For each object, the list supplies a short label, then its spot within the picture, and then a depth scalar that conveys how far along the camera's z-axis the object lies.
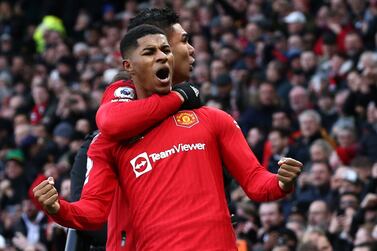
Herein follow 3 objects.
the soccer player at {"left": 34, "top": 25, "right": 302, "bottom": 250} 9.78
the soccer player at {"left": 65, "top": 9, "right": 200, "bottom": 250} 10.00
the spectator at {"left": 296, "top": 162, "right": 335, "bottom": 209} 19.77
